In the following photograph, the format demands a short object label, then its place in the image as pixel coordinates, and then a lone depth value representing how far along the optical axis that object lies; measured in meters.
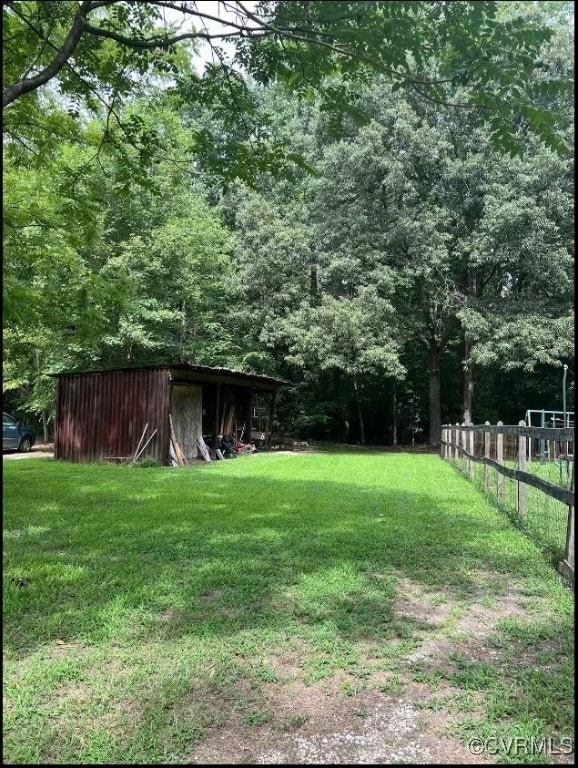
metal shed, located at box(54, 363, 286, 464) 14.56
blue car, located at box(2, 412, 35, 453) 17.44
